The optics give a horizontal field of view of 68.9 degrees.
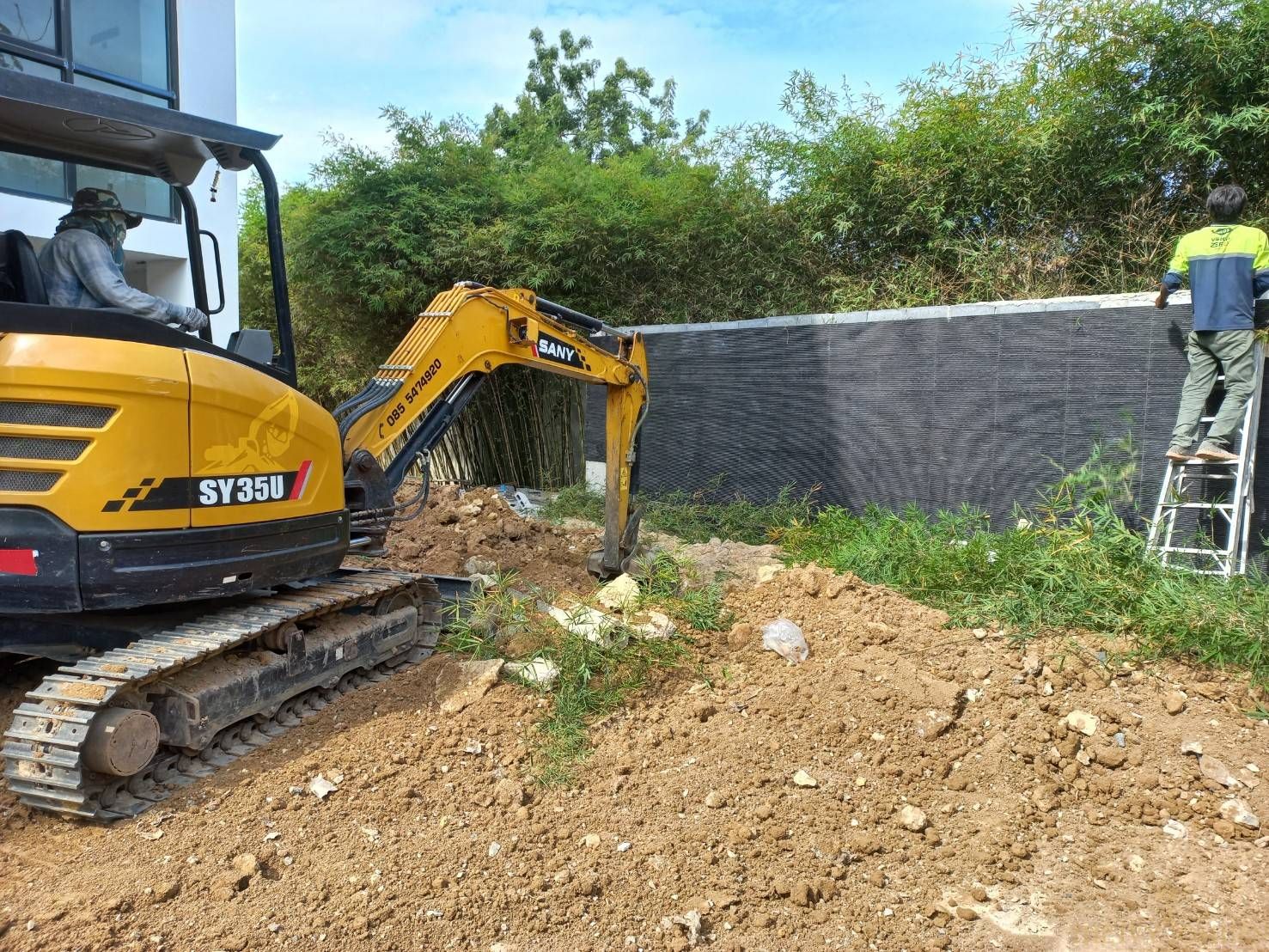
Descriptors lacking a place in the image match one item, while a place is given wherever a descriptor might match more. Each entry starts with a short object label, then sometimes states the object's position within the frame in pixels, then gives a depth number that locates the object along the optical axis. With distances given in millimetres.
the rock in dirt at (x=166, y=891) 2613
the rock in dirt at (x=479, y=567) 5980
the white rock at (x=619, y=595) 4594
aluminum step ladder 4770
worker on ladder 4859
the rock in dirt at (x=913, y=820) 3111
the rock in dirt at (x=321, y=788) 3209
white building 8164
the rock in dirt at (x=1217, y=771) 3258
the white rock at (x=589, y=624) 4137
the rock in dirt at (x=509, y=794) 3197
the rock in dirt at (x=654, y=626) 4246
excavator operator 3256
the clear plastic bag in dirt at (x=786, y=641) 4258
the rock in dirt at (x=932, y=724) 3590
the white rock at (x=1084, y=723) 3572
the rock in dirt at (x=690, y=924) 2529
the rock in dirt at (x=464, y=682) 3857
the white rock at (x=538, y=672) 3938
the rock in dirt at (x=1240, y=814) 3080
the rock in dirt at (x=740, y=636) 4418
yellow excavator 2961
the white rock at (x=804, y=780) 3332
